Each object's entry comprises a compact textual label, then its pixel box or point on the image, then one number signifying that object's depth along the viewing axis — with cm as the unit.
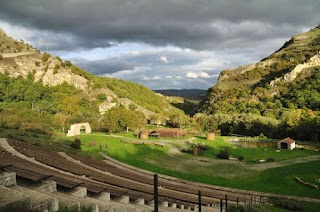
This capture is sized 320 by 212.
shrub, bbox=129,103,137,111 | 12627
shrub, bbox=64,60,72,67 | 13365
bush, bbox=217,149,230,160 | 5172
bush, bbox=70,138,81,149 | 4778
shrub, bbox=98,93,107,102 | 12212
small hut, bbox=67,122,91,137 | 6147
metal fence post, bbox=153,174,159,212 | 680
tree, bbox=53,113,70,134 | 7150
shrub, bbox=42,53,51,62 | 12446
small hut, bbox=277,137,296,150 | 6081
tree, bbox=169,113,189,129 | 9852
